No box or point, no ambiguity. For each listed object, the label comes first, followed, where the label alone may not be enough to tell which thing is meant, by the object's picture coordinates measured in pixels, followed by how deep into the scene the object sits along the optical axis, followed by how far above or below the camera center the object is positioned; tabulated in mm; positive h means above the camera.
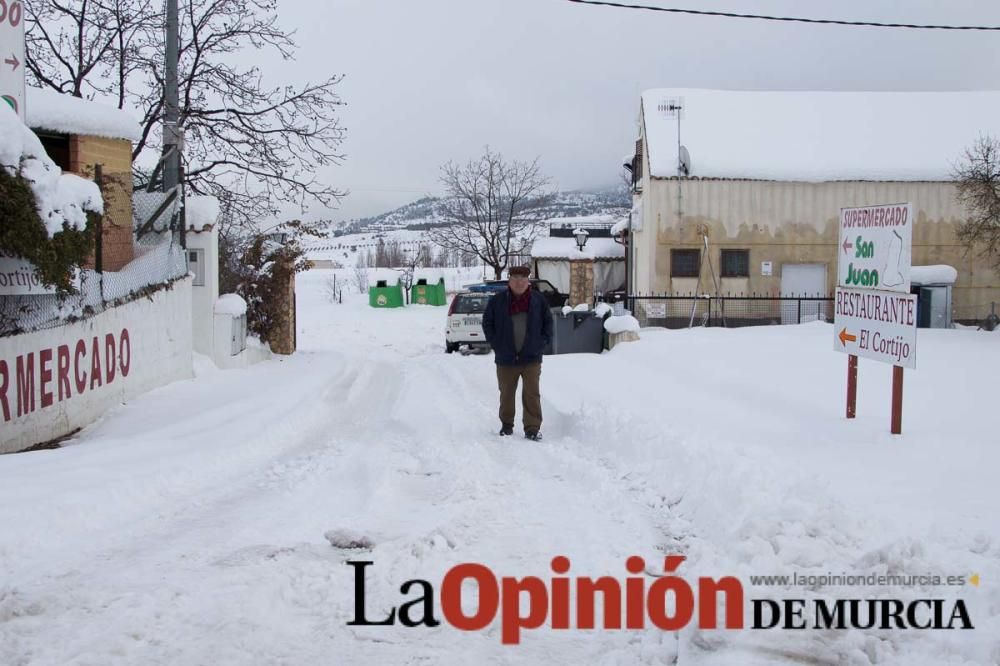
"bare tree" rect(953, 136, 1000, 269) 19312 +1977
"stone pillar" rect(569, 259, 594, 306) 40562 +160
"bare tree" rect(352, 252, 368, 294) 66750 -22
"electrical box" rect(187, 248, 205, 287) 16016 +263
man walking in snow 9867 -609
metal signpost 7910 -62
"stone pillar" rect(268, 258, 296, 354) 21906 -875
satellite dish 28562 +3733
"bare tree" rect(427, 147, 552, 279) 53406 +3927
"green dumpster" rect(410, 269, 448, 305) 49844 -609
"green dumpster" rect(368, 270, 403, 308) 48625 -781
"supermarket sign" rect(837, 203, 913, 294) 8000 +359
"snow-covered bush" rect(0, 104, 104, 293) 8000 +595
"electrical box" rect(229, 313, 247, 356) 17297 -1082
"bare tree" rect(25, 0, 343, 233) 19969 +4328
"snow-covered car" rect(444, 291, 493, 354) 23469 -1026
